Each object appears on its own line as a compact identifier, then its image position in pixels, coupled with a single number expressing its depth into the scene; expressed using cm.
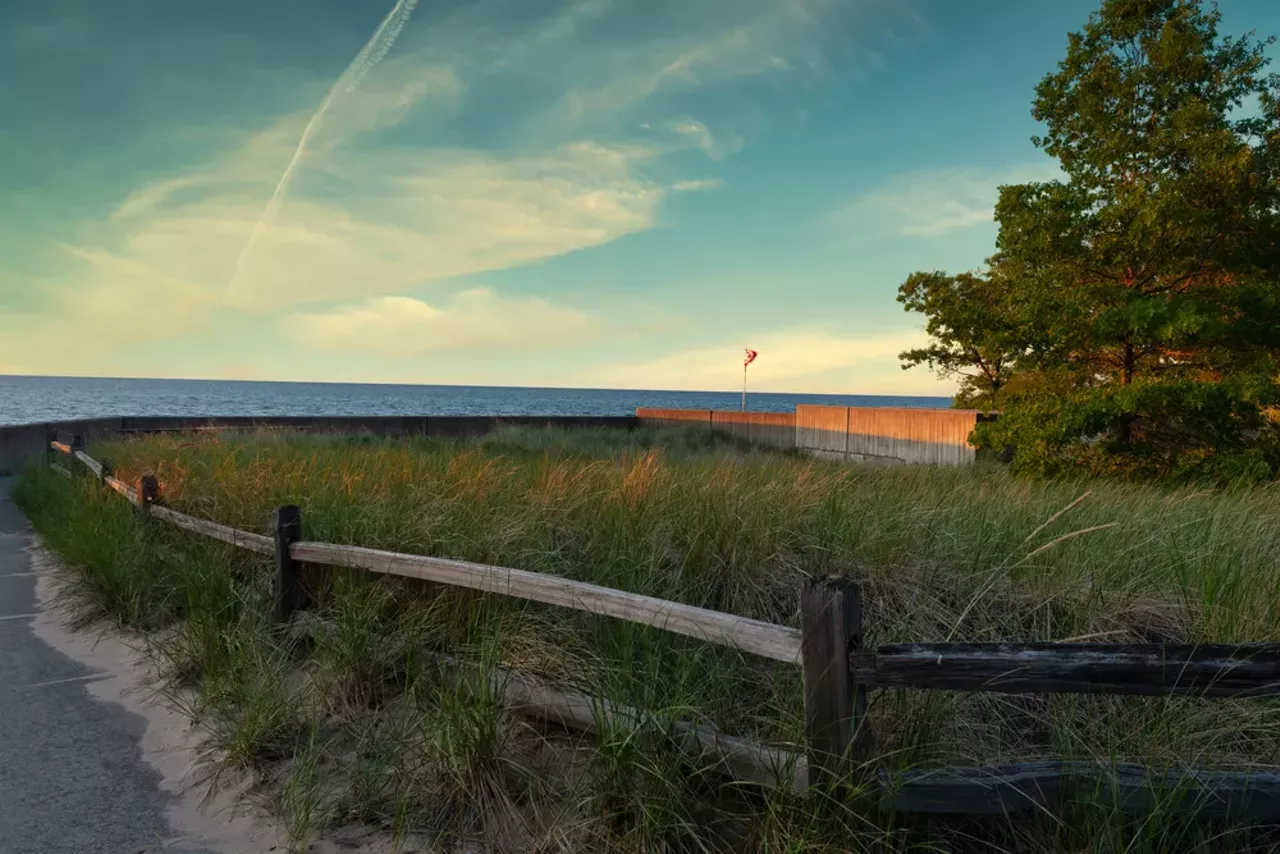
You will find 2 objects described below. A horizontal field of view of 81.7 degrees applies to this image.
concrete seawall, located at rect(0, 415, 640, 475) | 1728
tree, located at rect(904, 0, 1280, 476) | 1045
